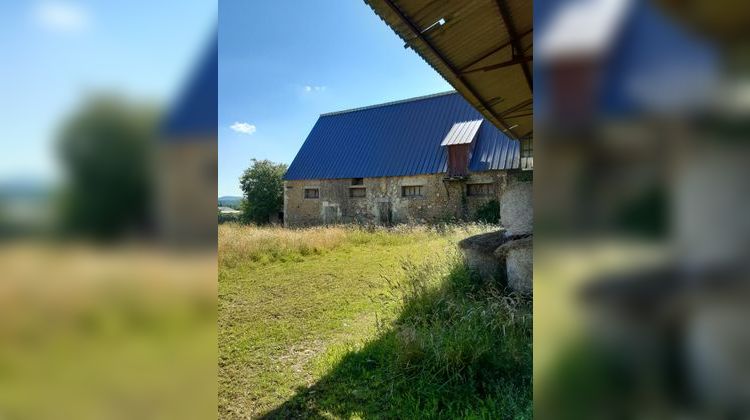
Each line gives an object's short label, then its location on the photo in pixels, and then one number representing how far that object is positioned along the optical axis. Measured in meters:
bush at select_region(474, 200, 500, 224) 14.52
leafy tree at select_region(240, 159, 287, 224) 23.20
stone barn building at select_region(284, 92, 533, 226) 15.92
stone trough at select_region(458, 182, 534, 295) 3.71
